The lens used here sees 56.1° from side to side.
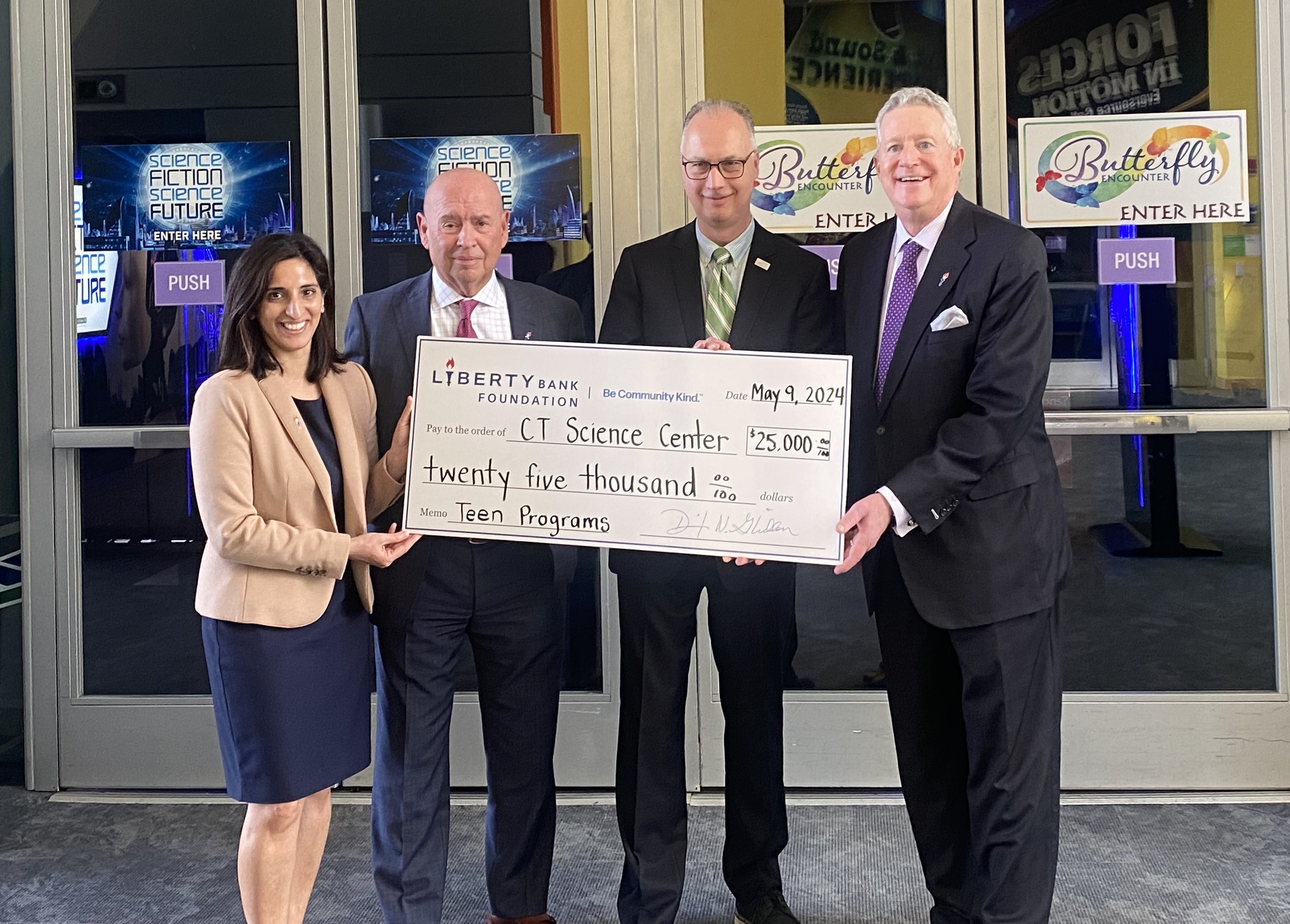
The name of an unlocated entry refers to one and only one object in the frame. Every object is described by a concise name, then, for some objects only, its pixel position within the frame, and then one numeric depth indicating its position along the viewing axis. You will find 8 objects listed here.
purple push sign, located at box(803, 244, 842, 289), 3.72
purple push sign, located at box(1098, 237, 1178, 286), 3.66
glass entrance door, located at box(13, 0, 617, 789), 3.81
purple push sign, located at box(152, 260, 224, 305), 3.88
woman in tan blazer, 2.37
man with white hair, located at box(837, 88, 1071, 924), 2.50
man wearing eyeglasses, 2.77
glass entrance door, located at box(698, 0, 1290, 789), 3.66
